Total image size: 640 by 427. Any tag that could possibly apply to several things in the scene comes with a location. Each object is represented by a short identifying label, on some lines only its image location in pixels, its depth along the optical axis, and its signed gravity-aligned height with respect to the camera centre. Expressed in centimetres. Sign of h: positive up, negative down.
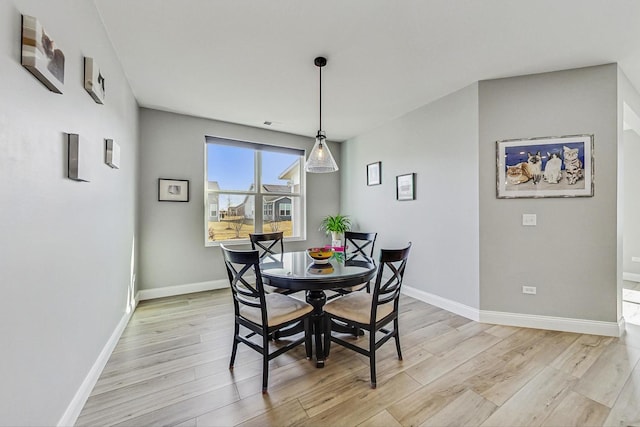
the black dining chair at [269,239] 286 -31
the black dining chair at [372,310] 185 -74
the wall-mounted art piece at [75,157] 143 +33
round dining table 191 -47
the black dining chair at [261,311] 179 -73
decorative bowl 230 -35
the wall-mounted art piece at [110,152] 204 +51
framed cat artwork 254 +50
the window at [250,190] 414 +44
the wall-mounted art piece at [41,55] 104 +70
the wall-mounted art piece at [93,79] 166 +90
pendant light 264 +60
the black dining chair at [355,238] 304 -28
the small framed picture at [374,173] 427 +72
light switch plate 270 -3
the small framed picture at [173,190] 365 +36
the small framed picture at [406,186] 365 +42
